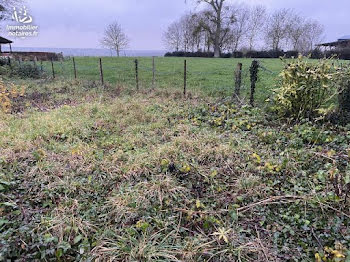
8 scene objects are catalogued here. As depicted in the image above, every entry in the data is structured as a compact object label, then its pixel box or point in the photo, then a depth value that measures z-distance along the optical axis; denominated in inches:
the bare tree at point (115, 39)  1232.2
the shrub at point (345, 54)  794.8
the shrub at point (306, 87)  160.2
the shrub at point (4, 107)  191.6
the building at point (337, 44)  1070.0
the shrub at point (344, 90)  157.9
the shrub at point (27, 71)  431.5
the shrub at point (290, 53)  950.7
